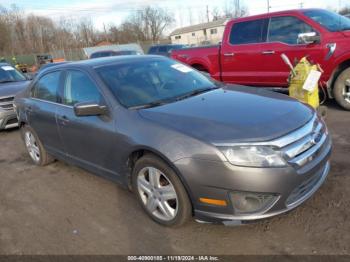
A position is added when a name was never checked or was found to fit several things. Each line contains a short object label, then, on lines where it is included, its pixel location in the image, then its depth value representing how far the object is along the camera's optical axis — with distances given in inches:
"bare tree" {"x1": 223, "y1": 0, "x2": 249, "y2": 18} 2692.7
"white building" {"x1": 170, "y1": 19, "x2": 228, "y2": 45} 2706.7
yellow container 224.2
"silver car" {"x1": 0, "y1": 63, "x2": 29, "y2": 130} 304.2
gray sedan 107.1
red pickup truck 252.5
